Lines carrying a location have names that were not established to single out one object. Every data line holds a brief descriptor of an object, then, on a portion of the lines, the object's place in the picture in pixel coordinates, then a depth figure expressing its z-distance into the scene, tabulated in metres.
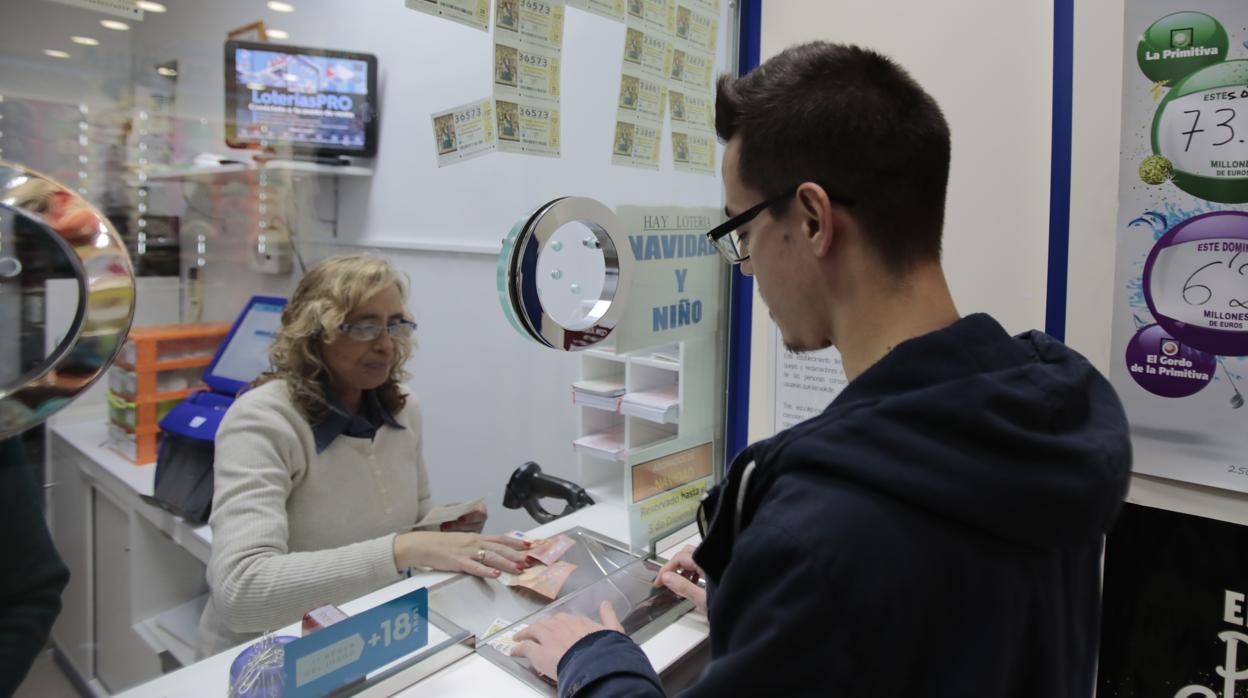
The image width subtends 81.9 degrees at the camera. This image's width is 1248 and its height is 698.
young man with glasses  0.55
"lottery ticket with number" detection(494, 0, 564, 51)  1.16
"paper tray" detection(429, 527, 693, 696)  1.15
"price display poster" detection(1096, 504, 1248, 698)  1.28
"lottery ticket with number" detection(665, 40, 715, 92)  1.49
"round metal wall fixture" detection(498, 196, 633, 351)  1.14
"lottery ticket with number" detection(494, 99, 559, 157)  1.19
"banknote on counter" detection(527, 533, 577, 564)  1.34
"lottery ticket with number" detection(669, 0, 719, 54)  1.49
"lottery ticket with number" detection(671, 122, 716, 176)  1.51
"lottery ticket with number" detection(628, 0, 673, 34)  1.39
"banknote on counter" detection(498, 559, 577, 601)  1.24
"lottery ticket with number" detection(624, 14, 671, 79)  1.39
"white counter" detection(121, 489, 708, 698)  0.94
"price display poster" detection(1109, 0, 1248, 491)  1.20
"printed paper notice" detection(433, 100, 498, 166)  1.17
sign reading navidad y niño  1.37
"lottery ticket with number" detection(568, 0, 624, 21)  1.29
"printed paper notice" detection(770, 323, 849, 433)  1.61
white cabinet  1.44
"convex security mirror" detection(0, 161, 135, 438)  0.71
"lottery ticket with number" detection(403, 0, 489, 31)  1.09
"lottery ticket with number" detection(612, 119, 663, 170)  1.41
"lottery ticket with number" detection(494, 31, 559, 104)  1.17
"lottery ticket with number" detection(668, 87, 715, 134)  1.50
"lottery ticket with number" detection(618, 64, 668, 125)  1.40
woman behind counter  1.28
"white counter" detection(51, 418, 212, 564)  1.08
